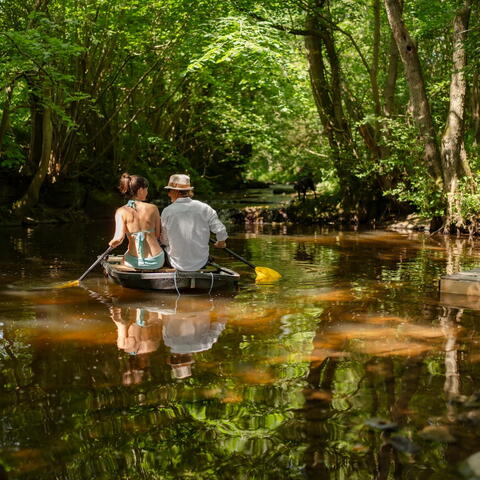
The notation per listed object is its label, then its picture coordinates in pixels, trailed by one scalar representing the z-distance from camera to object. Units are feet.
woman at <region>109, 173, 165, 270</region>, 28.53
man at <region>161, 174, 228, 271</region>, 27.78
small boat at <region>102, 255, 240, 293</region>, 27.40
